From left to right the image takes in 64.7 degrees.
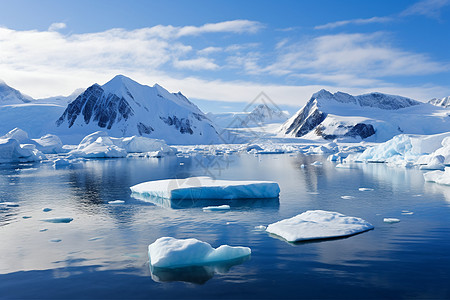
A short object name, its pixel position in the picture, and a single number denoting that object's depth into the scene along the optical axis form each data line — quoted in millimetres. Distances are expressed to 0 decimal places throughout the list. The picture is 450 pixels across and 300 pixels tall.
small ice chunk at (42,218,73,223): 12883
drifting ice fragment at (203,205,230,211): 14152
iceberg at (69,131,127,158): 50156
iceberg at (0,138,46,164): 40841
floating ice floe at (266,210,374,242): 9977
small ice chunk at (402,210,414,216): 13038
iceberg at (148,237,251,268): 7996
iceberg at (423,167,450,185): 20031
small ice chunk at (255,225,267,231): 11133
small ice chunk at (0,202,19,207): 15887
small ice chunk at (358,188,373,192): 18734
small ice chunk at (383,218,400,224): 11798
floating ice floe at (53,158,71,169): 38000
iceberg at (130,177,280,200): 16156
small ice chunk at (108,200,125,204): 16016
